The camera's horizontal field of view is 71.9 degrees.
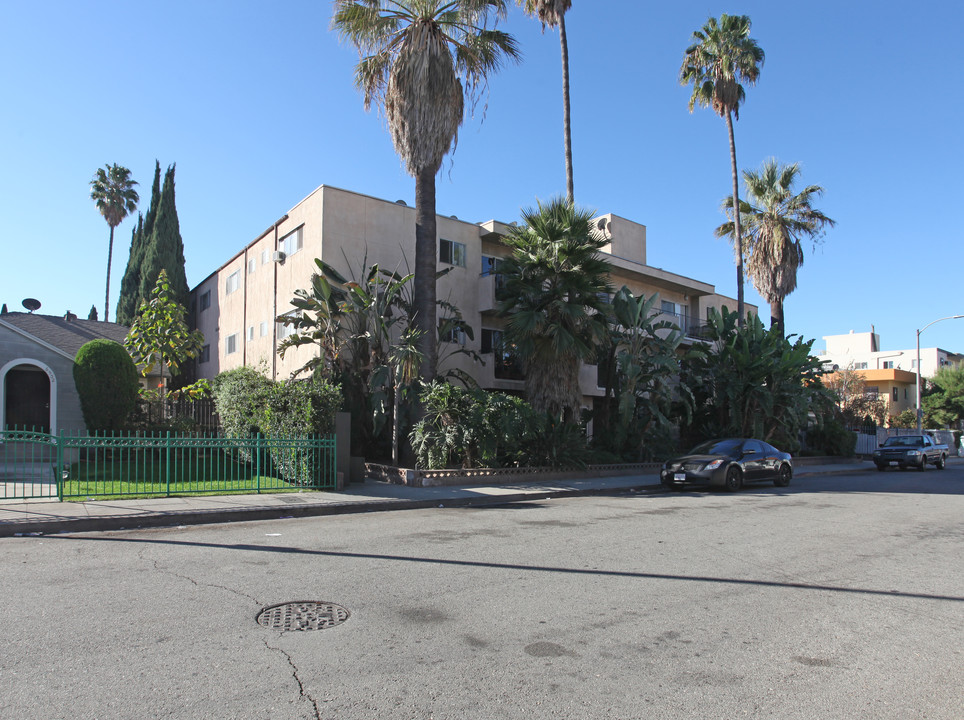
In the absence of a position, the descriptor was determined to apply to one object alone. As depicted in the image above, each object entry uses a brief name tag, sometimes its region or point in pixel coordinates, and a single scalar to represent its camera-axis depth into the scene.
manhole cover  5.12
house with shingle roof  20.52
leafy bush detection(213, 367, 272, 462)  15.81
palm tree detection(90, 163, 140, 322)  46.06
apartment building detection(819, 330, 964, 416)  55.25
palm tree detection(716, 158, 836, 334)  31.91
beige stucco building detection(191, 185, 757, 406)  21.33
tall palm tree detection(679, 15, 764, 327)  30.70
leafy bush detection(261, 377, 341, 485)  13.82
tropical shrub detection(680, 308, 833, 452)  25.50
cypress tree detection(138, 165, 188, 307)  34.97
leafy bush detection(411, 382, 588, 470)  16.39
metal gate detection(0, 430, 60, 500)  11.12
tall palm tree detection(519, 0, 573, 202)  25.75
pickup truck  26.42
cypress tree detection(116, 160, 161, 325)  37.81
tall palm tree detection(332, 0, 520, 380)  17.41
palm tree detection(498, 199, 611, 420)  19.28
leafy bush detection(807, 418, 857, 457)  31.41
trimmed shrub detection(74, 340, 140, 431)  19.41
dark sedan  16.70
